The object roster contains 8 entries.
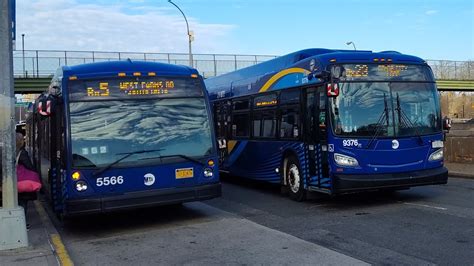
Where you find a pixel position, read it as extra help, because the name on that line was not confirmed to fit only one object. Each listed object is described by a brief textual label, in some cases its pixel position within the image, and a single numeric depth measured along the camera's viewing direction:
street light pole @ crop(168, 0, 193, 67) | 32.13
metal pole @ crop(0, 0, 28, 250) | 7.28
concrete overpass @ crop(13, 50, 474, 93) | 40.72
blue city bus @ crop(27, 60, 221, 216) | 8.21
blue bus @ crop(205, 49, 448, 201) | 9.67
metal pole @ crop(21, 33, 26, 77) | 40.73
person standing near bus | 8.65
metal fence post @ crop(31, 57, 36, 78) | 41.34
